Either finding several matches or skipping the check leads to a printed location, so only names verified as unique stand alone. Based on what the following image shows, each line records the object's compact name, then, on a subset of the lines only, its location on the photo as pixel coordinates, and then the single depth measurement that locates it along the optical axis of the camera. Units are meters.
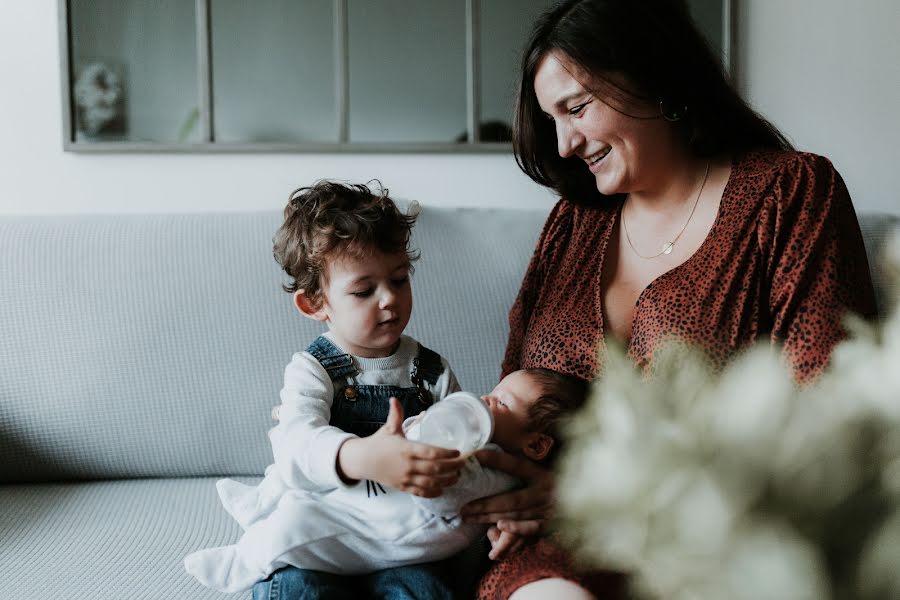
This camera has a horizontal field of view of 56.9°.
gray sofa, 1.88
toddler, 1.22
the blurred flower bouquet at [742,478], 0.36
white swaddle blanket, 1.25
